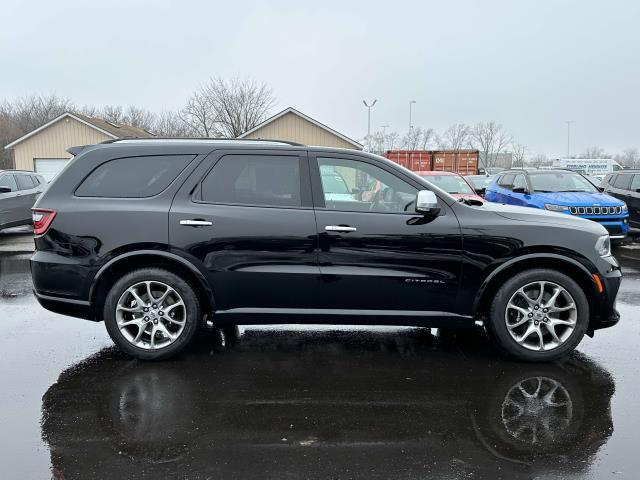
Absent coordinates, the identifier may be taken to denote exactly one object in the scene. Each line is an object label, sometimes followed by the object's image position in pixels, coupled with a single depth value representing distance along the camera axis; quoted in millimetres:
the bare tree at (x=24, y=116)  49969
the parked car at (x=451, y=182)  11523
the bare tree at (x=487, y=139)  75025
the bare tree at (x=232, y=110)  44062
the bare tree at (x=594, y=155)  91438
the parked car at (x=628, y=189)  11836
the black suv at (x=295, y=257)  4289
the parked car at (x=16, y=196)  12289
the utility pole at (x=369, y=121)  33000
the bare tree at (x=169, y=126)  61900
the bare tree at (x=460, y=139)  74500
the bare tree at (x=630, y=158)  80600
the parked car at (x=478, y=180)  23375
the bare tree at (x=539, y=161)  77975
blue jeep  10219
